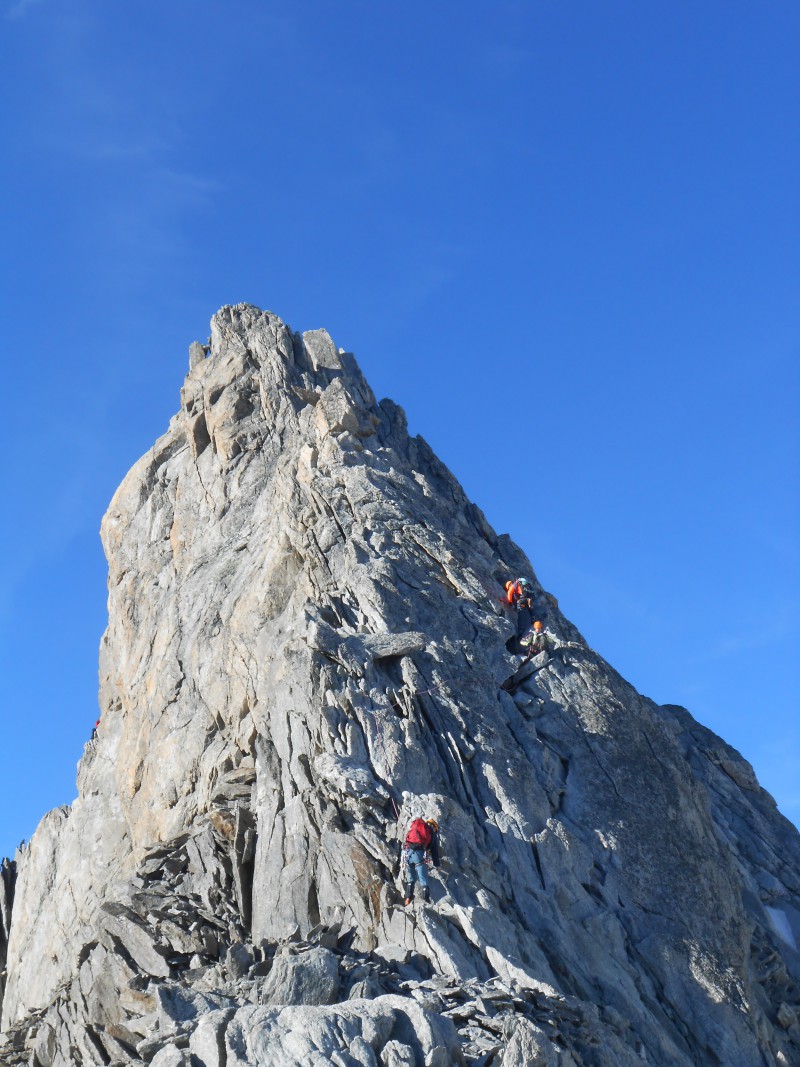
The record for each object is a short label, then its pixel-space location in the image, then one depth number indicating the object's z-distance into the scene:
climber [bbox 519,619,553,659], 45.50
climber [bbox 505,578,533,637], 48.44
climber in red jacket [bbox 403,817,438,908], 33.28
